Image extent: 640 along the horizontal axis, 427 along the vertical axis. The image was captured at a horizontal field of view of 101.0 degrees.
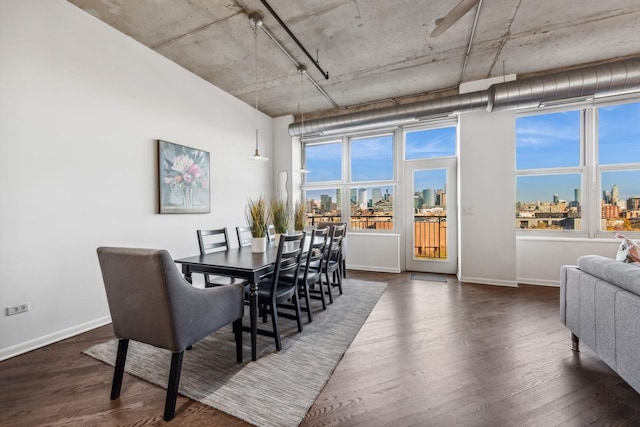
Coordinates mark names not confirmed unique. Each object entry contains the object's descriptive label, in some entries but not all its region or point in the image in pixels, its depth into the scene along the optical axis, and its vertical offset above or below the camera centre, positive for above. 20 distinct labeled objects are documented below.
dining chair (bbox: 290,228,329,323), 2.61 -0.63
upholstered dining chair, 1.42 -0.53
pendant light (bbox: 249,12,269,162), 2.66 +1.99
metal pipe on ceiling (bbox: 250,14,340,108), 2.92 +2.03
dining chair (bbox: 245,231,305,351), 2.15 -0.67
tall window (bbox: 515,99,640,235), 3.77 +0.64
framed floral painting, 3.31 +0.47
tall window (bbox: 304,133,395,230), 5.25 +0.67
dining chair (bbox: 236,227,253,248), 3.31 -0.32
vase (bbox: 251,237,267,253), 2.71 -0.32
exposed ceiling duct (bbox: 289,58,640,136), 2.99 +1.54
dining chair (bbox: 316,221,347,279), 4.03 -0.57
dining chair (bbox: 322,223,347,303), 3.23 -0.56
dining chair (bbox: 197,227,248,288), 2.58 -0.64
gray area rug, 1.57 -1.14
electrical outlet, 2.12 -0.77
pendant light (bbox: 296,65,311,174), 3.70 +2.02
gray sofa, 1.44 -0.63
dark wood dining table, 2.01 -0.42
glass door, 4.74 -0.07
